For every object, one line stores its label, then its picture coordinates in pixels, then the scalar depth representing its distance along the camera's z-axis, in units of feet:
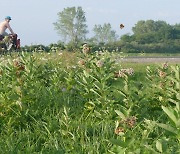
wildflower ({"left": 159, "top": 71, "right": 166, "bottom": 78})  15.08
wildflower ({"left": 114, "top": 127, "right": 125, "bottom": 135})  9.28
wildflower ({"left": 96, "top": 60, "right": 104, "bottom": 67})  14.78
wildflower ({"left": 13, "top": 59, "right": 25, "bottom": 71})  15.38
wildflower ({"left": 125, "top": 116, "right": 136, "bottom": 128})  9.39
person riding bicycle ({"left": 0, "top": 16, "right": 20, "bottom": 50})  46.27
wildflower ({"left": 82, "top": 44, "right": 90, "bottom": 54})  17.77
